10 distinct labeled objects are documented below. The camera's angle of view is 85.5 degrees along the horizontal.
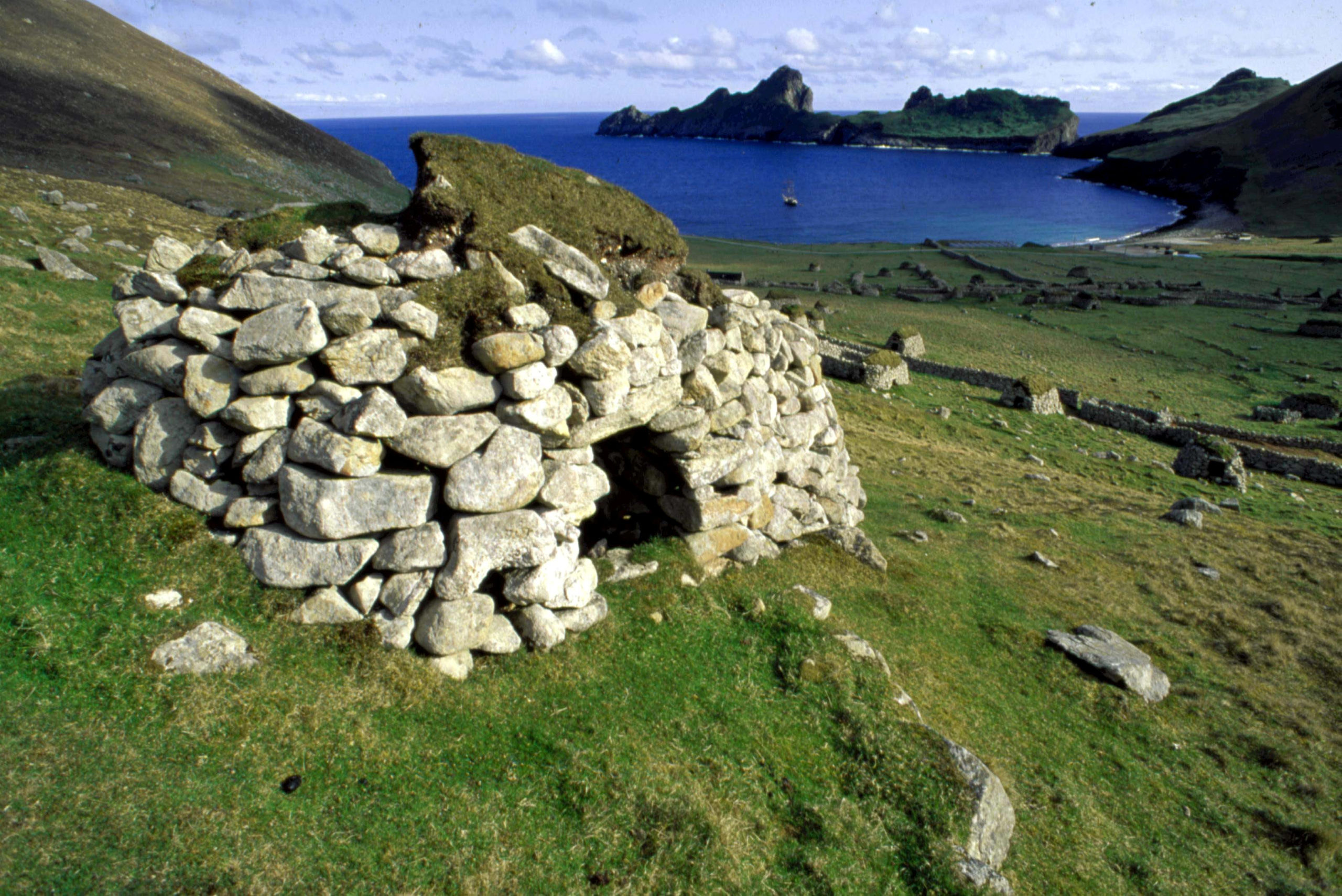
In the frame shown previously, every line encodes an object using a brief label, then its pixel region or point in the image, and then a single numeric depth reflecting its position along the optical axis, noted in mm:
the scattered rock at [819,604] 11641
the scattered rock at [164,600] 8062
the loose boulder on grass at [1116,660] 12172
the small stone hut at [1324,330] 48406
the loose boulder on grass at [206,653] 7602
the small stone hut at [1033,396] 31250
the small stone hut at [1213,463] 25359
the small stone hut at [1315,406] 34094
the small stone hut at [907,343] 39125
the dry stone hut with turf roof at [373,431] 8586
